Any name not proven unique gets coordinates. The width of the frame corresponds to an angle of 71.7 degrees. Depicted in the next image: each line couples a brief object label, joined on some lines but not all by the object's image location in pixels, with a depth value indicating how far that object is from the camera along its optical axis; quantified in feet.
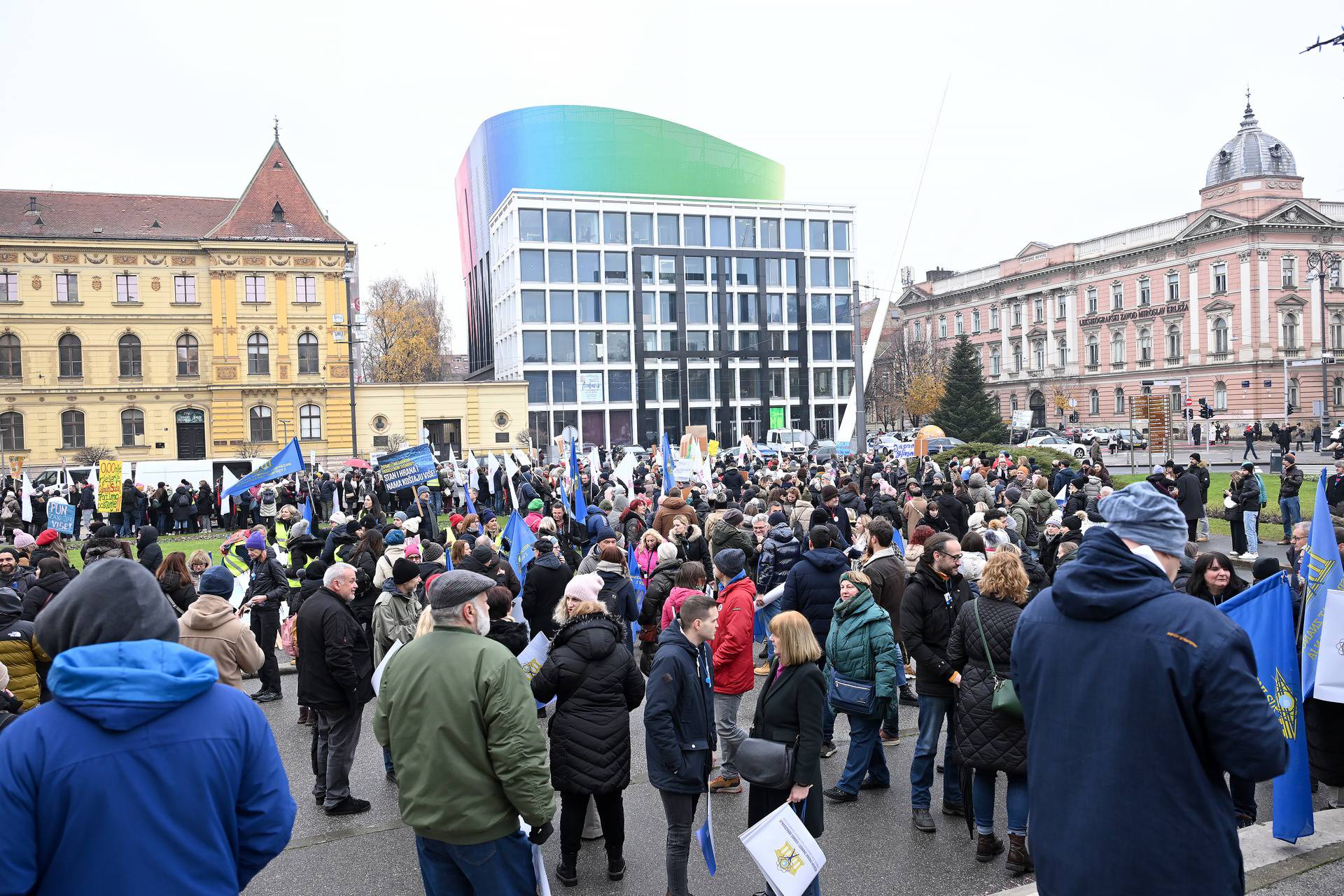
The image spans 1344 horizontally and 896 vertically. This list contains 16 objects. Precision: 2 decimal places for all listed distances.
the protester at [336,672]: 21.31
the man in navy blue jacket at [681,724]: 16.53
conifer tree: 163.84
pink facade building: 206.90
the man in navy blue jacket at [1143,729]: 8.89
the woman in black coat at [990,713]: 17.44
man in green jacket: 13.14
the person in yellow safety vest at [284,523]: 45.27
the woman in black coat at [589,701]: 17.22
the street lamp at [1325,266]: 163.12
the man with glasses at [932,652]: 19.98
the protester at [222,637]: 20.20
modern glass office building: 235.61
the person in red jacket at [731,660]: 22.09
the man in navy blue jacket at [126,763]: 8.02
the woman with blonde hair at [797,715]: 15.92
